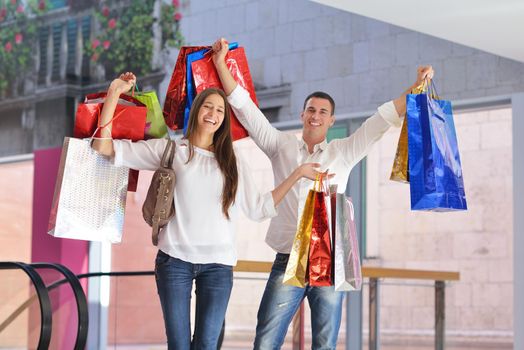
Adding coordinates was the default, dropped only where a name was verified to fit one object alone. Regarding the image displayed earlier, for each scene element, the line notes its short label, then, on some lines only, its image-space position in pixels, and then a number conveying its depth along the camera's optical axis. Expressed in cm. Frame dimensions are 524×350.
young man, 586
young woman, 524
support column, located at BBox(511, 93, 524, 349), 1000
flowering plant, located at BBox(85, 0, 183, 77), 1367
